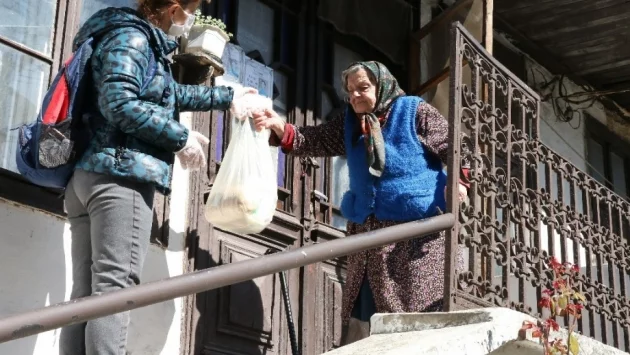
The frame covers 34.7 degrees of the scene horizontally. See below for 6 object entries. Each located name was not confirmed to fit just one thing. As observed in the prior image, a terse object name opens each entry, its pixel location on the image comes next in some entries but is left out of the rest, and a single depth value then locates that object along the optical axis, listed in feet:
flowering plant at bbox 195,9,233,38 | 17.46
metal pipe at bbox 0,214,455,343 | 9.65
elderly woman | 15.29
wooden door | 17.39
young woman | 12.55
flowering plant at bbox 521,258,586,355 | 14.03
